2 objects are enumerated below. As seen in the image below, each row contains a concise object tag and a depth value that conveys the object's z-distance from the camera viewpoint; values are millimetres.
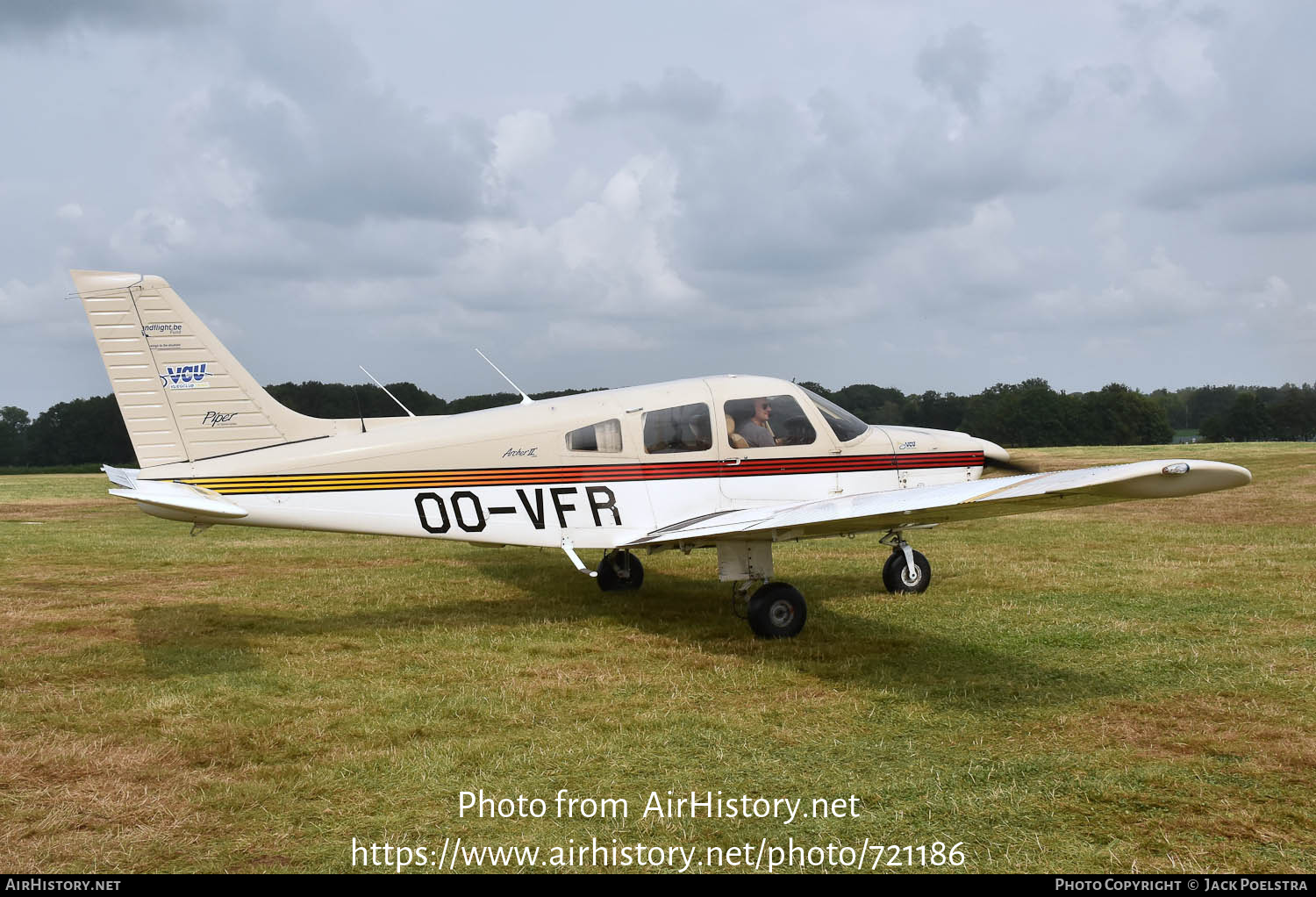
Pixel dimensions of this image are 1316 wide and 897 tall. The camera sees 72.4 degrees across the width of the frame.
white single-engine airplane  7945
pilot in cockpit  9203
